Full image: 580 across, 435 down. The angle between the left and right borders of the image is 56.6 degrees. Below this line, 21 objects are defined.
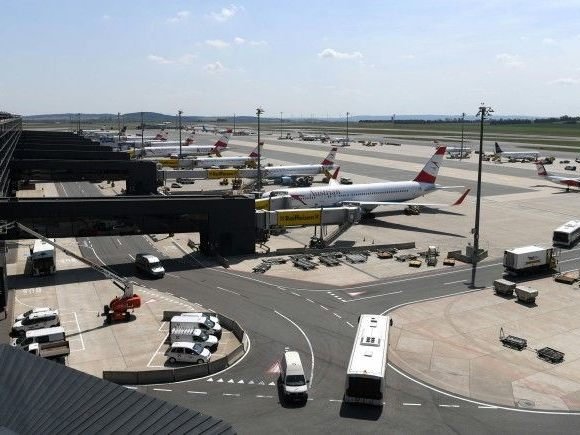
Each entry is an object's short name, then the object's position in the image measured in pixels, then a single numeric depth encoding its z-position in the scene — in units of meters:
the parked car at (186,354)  40.00
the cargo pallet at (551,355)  41.28
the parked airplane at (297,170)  143.75
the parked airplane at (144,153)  193.34
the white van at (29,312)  45.99
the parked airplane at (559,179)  125.53
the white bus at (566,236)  76.44
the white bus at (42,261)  61.91
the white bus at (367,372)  34.22
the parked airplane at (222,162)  166.25
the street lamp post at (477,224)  68.44
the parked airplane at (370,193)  91.31
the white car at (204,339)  42.50
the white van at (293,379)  34.62
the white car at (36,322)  44.25
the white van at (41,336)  40.66
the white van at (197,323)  43.87
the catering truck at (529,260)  61.91
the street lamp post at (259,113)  109.50
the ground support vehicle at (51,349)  38.56
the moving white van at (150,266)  61.89
